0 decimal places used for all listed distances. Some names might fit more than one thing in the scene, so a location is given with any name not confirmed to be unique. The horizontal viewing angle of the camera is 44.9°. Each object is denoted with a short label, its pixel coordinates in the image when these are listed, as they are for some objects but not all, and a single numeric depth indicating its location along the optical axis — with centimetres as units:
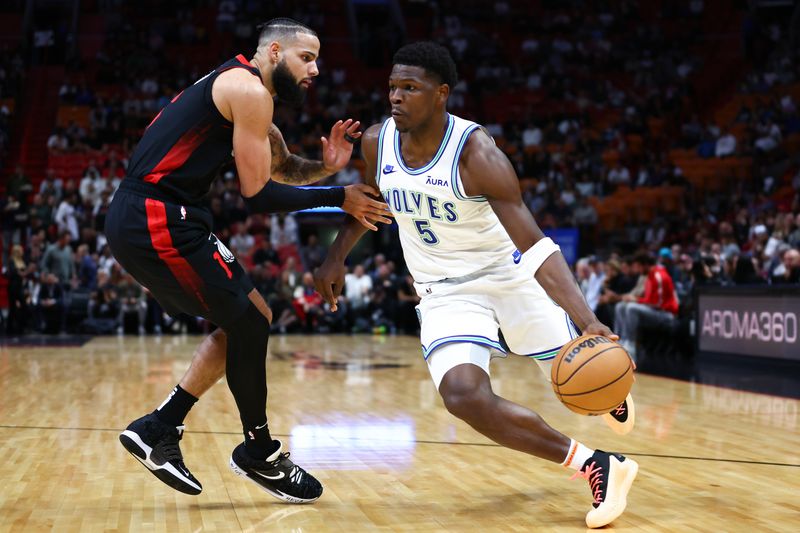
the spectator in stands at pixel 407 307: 1727
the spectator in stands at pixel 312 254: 1803
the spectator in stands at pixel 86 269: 1636
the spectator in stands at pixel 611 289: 1364
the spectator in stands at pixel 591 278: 1436
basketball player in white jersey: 394
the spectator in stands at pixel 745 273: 1222
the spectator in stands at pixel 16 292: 1566
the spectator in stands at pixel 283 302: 1672
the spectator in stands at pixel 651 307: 1242
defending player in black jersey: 397
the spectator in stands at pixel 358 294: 1725
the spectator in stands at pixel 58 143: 2105
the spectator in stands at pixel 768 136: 2003
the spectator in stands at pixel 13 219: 1797
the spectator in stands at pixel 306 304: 1692
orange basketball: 365
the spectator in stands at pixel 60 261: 1605
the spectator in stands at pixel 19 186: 1853
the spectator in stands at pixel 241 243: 1753
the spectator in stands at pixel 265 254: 1722
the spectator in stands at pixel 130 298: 1630
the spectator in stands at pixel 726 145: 2069
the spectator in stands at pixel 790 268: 1117
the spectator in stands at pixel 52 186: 1842
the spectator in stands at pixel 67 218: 1764
